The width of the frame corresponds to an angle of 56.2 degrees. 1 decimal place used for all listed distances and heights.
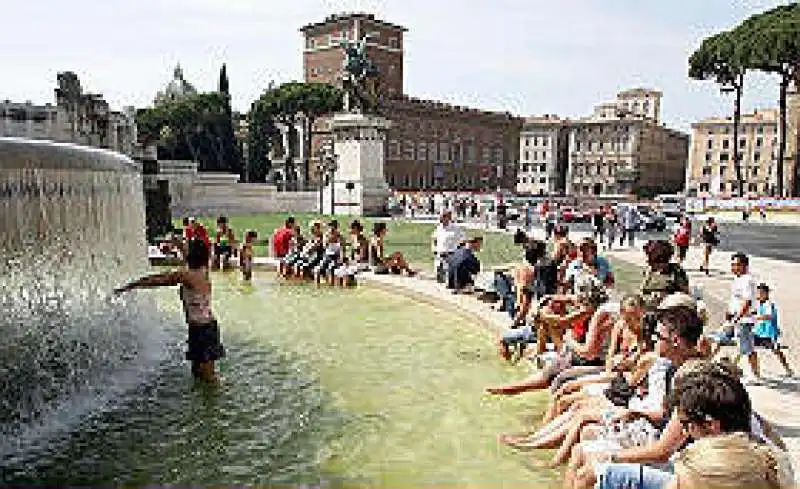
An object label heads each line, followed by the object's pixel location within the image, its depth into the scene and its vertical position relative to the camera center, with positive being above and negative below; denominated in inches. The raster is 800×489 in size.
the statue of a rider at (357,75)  1380.4 +212.1
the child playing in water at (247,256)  553.3 -50.2
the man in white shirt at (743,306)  271.9 -43.5
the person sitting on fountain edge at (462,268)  455.5 -47.7
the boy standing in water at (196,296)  251.4 -36.8
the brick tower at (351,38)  2997.0 +589.0
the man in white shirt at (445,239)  502.0 -33.1
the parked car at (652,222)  1267.2 -52.0
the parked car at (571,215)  1347.7 -46.9
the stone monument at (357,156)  1311.5 +57.8
